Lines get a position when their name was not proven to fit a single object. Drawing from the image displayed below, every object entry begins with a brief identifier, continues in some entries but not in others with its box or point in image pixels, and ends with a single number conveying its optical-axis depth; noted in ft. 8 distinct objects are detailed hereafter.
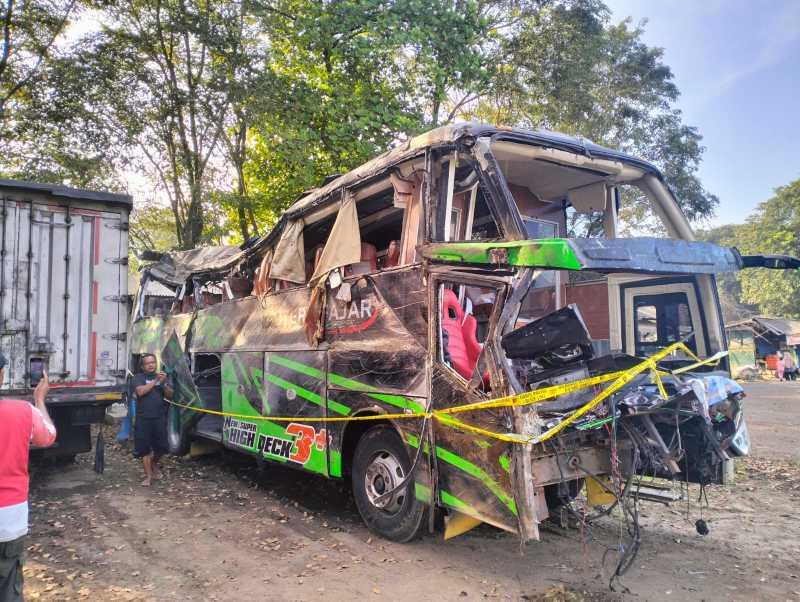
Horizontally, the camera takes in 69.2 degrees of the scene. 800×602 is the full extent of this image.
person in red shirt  10.09
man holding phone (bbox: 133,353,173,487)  25.98
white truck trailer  22.80
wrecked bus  13.50
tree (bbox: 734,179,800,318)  123.34
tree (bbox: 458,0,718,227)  53.83
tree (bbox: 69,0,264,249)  49.01
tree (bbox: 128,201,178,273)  72.17
